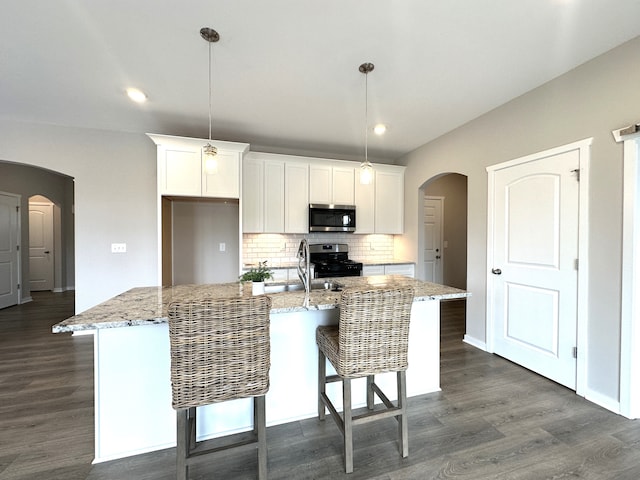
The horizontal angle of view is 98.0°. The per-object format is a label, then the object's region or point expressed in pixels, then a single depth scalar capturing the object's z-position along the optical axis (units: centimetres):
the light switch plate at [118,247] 372
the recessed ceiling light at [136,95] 265
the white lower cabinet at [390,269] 431
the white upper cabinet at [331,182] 424
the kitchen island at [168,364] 160
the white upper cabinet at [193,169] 333
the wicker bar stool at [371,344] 153
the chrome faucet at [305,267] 197
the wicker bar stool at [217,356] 126
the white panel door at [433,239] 578
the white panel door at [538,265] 238
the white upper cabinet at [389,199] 458
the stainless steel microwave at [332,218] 417
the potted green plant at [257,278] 194
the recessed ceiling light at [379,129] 350
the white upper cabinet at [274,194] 395
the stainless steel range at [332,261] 402
